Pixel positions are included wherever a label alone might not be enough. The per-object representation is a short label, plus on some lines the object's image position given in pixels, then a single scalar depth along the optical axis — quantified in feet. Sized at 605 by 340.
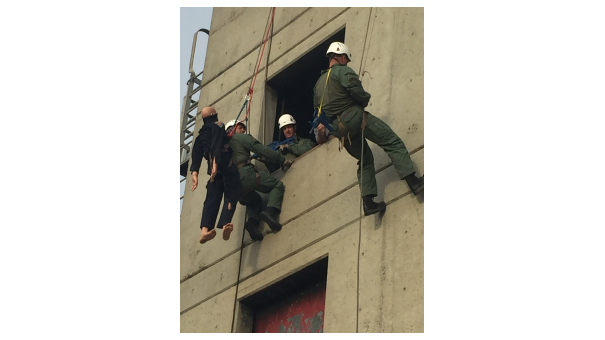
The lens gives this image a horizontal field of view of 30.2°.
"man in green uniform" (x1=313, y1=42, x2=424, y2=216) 36.78
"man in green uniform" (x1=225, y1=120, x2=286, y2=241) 41.19
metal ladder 57.36
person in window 43.93
